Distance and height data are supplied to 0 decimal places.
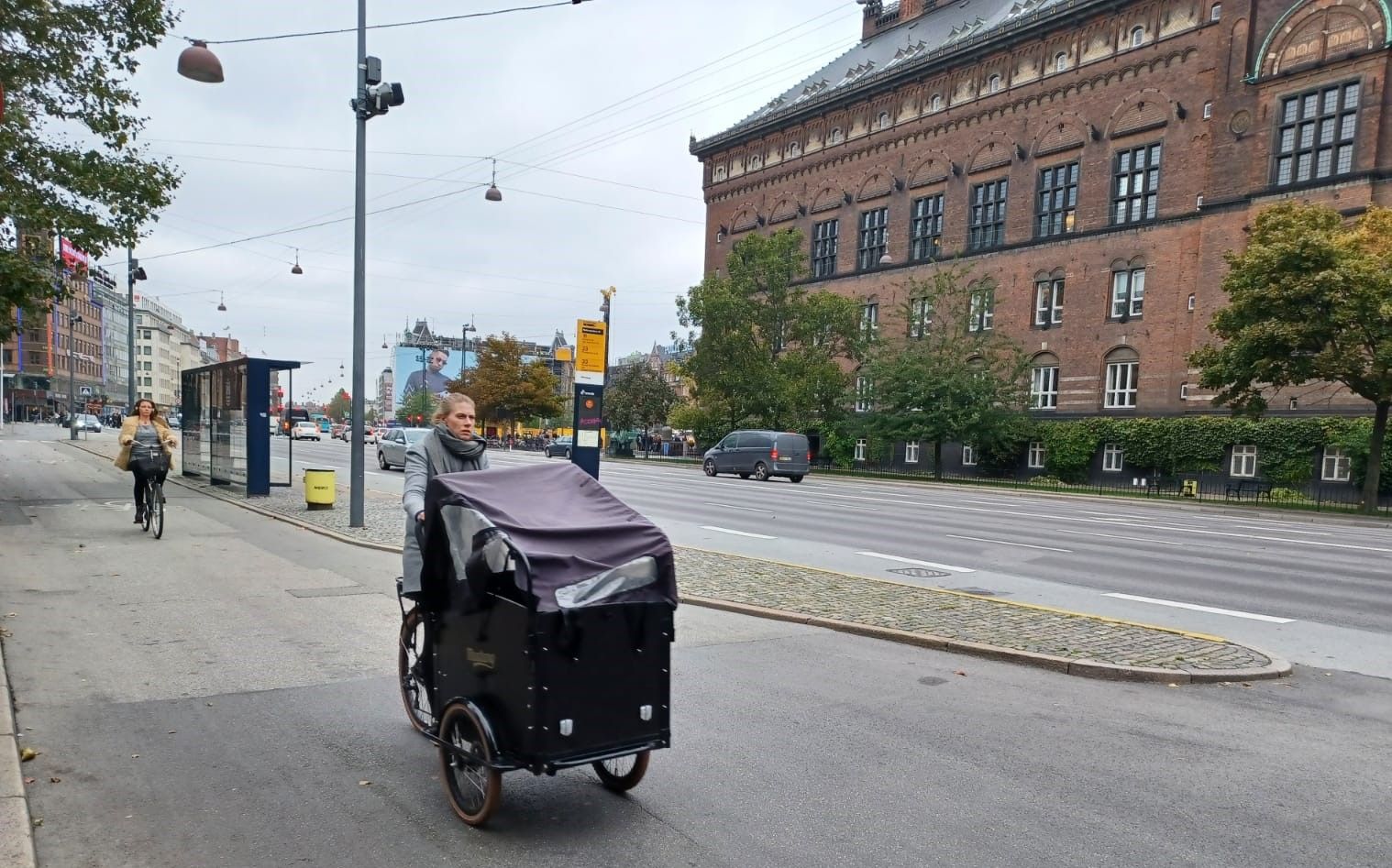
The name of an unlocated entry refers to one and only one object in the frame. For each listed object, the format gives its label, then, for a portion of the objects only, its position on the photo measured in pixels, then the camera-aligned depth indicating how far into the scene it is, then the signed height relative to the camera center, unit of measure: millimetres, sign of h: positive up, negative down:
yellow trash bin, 15703 -1938
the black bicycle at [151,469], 12047 -1307
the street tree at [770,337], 46719 +3361
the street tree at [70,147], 13820 +3754
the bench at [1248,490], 30512 -2539
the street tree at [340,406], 156925 -4985
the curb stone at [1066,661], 6367 -1870
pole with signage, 11984 +12
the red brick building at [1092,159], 33500 +11683
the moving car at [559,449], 49703 -3314
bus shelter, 17641 -950
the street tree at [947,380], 37781 +1149
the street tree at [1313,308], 23469 +3124
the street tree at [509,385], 72688 +266
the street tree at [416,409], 95575 -2823
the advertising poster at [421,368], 142875 +3086
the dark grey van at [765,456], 32656 -2116
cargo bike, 3479 -981
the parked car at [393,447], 30859 -2267
